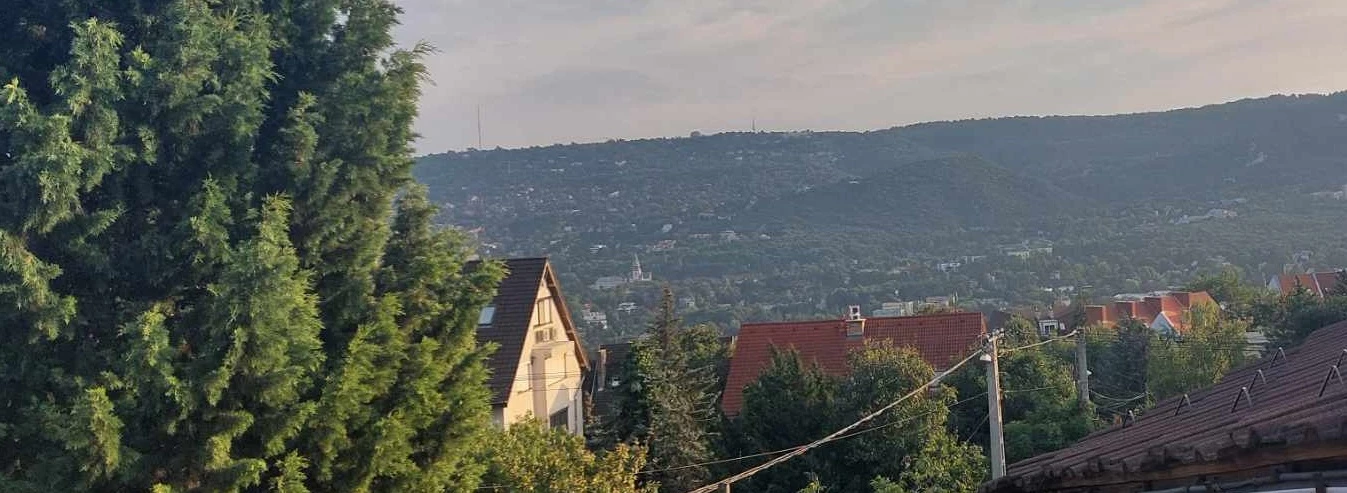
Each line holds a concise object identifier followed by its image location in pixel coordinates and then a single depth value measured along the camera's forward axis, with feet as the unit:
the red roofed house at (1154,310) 196.95
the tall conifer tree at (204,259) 29.27
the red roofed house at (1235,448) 12.09
